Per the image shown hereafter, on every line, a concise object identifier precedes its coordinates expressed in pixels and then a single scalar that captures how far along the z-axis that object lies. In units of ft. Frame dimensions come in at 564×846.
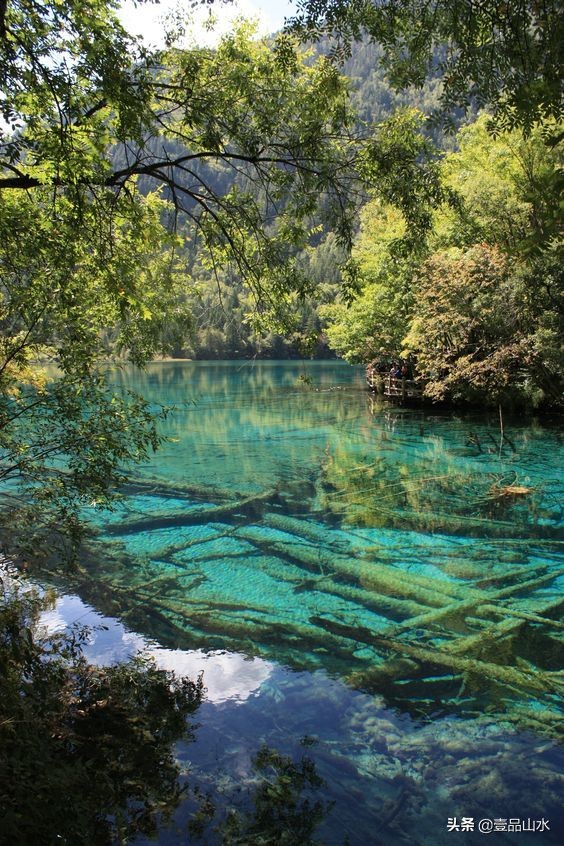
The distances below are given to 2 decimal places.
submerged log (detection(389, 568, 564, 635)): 23.11
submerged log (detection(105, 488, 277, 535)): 36.94
